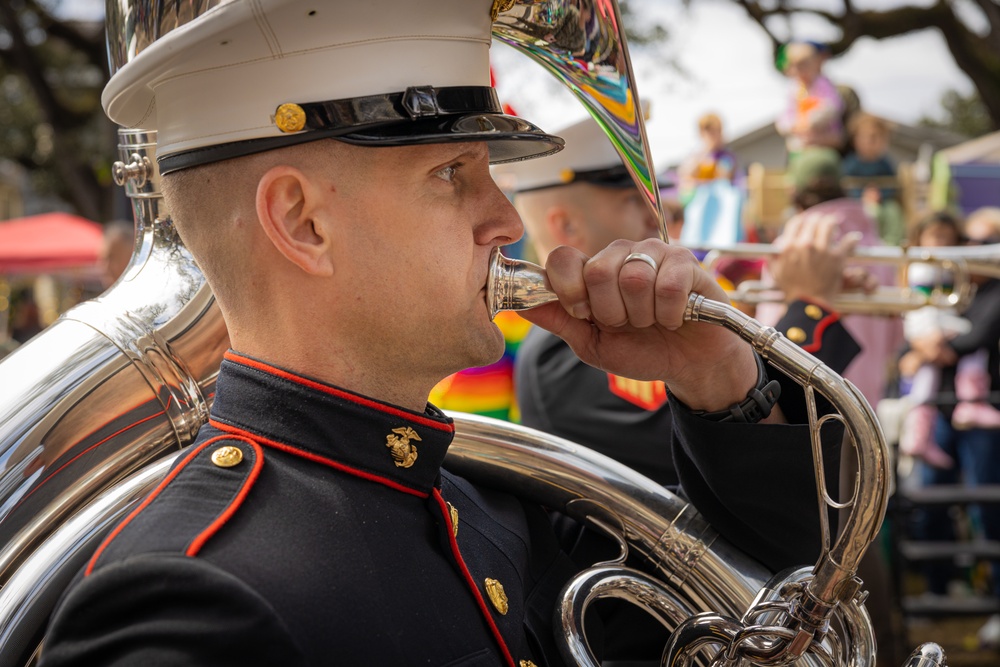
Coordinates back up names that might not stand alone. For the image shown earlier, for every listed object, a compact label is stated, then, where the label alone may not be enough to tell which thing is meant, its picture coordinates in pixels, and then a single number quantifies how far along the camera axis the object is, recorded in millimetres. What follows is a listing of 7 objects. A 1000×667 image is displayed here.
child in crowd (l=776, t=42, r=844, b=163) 6559
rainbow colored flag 4973
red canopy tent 14328
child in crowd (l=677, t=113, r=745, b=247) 6055
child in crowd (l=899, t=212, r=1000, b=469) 5312
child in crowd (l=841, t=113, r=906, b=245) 6672
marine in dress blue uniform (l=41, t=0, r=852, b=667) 1311
